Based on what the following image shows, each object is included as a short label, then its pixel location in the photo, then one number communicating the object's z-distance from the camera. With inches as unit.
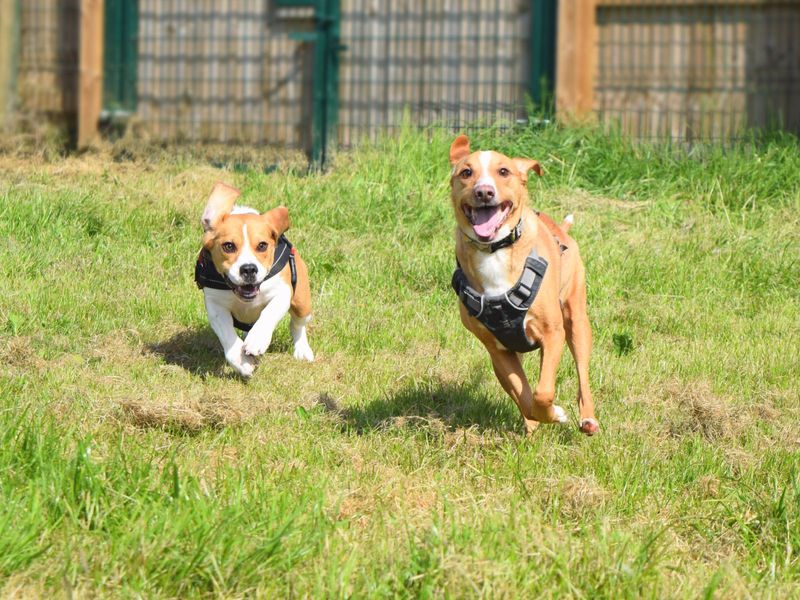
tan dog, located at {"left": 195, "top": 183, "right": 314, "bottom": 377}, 416.2
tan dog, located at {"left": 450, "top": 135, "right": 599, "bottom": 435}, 340.2
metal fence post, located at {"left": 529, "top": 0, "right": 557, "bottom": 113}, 745.0
